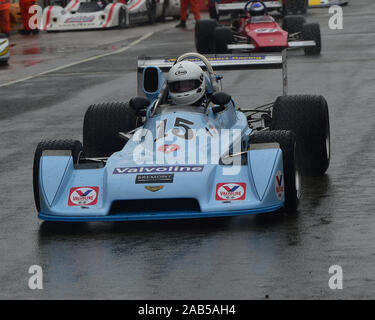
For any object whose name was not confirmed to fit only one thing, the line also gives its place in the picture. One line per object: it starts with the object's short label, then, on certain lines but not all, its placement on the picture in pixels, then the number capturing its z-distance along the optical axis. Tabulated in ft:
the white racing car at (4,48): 87.25
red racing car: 83.61
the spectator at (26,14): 122.83
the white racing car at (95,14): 125.39
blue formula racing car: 30.42
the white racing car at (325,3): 149.07
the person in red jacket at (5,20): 119.65
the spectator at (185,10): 127.03
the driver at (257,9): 87.40
